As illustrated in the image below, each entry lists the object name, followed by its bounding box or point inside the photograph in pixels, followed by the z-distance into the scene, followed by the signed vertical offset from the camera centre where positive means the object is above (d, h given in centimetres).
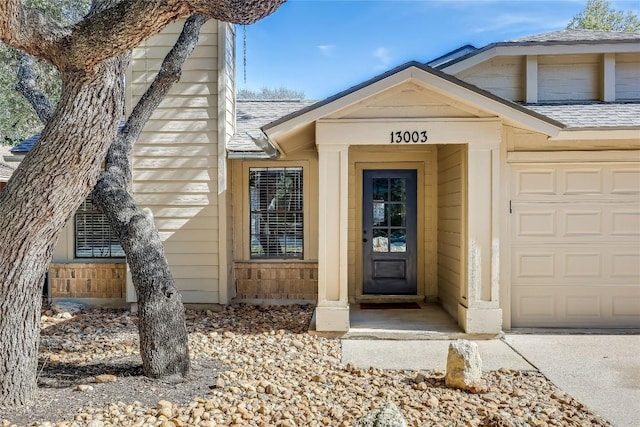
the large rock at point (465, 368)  392 -133
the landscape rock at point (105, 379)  393 -141
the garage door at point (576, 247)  592 -44
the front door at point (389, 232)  769 -31
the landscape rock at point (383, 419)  254 -114
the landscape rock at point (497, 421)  319 -146
